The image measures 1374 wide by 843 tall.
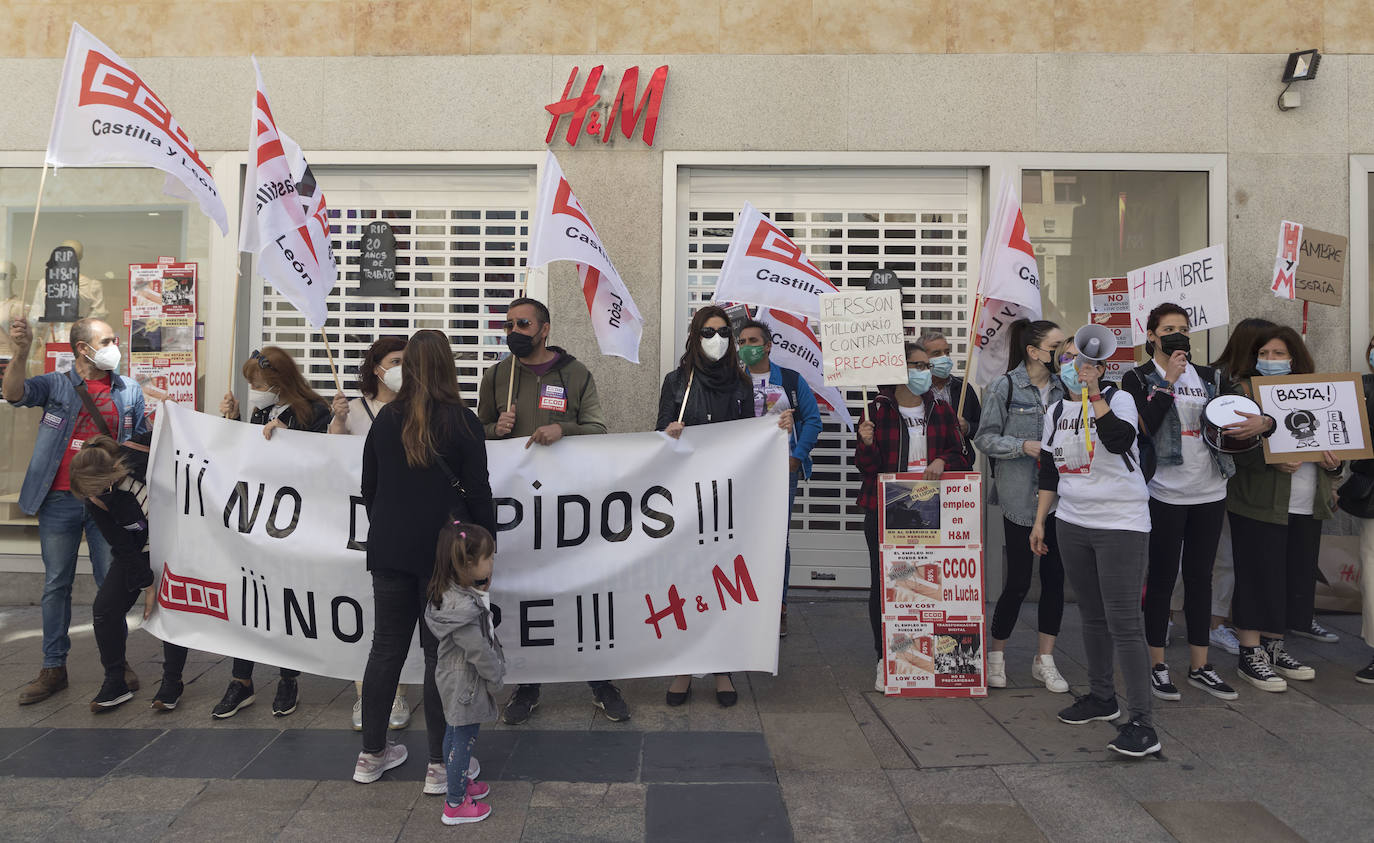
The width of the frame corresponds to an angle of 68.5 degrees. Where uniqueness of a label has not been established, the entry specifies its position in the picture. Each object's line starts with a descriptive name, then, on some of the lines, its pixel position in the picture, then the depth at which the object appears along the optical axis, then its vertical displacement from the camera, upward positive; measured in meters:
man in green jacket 5.41 +0.18
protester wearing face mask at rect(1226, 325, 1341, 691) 5.84 -0.55
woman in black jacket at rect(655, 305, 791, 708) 5.54 +0.24
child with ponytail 3.99 -0.91
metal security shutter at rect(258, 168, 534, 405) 8.26 +1.41
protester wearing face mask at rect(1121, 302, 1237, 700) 5.55 -0.32
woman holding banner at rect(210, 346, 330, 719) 5.29 +0.08
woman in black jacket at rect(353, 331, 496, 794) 4.28 -0.33
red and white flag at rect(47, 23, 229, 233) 5.32 +1.60
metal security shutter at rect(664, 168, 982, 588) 8.14 +1.52
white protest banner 5.22 -0.67
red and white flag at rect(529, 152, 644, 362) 5.63 +0.95
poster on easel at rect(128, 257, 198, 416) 8.21 +0.63
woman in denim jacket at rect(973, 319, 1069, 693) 5.70 -0.18
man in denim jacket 5.61 -0.27
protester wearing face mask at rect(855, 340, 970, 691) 5.77 -0.03
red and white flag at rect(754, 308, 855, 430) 6.56 +0.55
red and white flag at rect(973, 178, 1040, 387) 6.14 +1.04
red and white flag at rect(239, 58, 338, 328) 5.42 +1.10
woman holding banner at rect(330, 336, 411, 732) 5.16 +0.14
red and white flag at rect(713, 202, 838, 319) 5.96 +0.93
